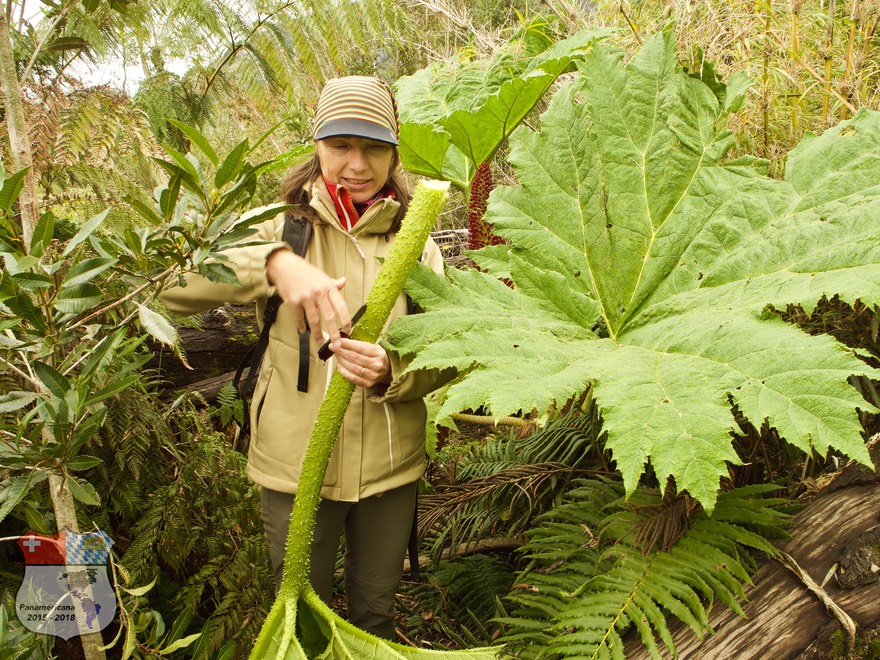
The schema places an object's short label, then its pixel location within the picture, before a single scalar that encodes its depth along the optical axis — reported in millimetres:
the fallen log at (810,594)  1441
